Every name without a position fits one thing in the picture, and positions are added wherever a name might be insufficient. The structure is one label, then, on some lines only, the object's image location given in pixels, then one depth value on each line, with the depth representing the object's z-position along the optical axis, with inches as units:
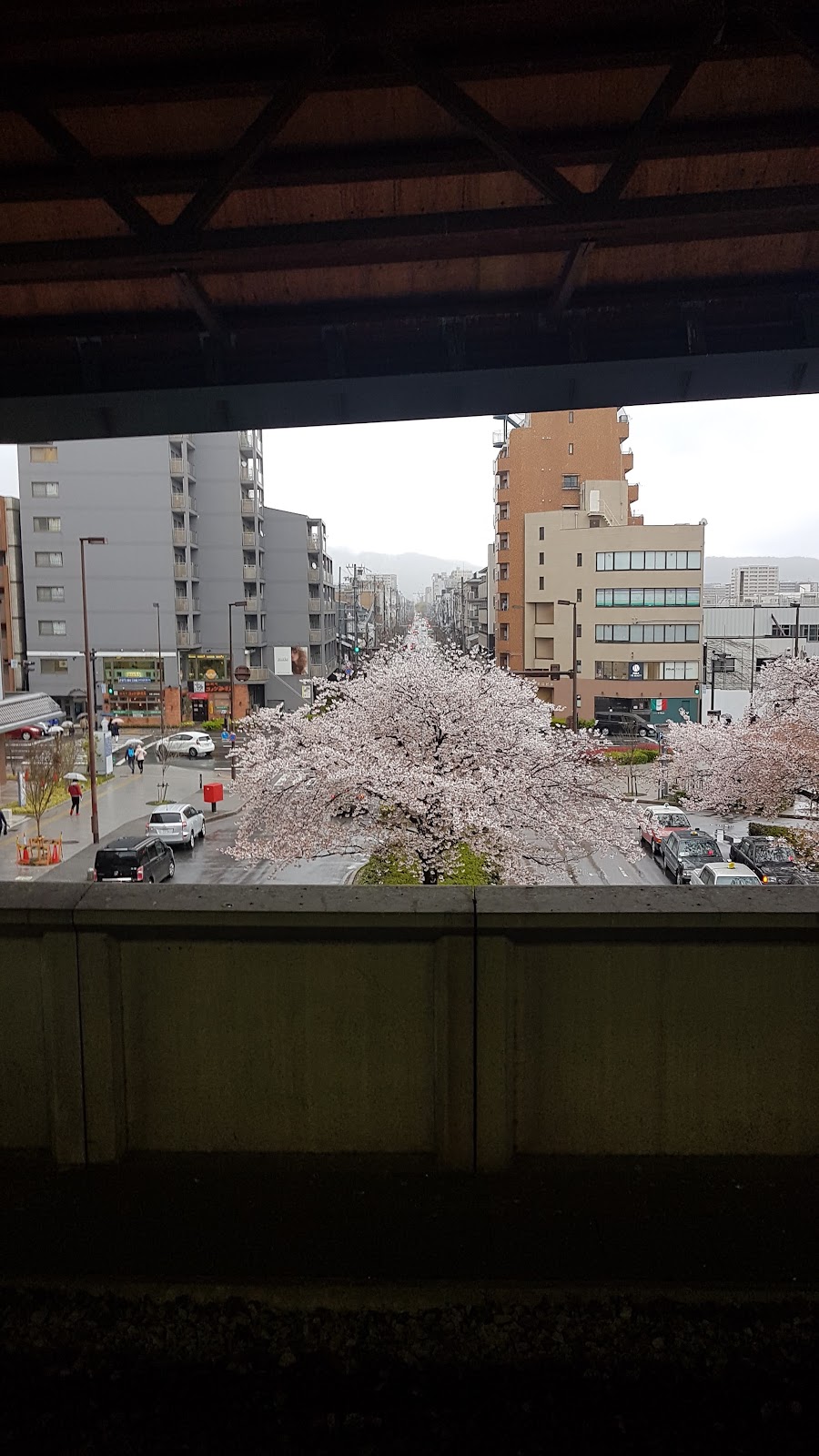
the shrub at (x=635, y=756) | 1406.3
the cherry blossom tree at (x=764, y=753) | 887.1
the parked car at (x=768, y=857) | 729.6
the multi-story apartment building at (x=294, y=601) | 2201.0
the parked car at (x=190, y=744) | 1585.9
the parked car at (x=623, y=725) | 1718.8
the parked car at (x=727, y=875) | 663.1
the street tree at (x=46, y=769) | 911.0
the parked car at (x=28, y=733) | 1585.9
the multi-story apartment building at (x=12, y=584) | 1929.1
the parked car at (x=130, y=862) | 713.0
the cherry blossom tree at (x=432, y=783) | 624.7
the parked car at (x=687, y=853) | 768.9
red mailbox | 1103.6
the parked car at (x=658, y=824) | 870.3
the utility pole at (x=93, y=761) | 881.6
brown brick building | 1722.4
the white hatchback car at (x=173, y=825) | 899.4
